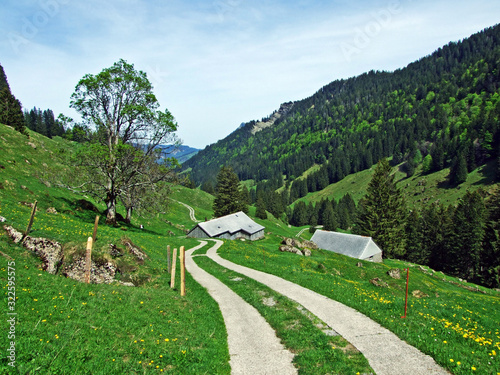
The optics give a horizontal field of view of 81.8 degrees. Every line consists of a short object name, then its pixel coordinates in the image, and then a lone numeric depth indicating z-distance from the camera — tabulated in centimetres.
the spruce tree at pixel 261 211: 12206
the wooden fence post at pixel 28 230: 1659
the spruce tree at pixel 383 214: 6981
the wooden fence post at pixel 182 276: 1706
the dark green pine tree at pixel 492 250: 6397
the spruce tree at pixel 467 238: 6966
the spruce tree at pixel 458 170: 15025
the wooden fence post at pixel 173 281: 1803
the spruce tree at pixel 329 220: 14412
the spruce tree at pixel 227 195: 8662
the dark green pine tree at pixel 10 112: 6962
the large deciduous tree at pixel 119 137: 3203
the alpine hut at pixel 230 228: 7012
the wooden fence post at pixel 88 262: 1408
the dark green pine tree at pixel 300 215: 16225
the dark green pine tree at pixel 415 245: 8488
